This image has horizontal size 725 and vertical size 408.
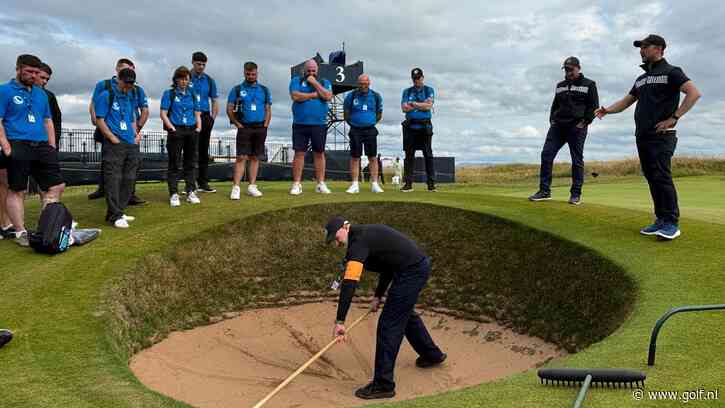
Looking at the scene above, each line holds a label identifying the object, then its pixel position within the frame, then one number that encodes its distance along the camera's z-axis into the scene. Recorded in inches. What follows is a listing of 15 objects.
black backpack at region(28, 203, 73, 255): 338.0
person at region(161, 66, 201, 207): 462.0
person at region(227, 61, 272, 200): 492.1
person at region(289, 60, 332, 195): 497.4
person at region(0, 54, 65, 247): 342.6
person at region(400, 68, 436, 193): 539.2
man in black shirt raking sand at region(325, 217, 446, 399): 244.8
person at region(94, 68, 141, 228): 391.9
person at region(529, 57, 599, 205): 436.8
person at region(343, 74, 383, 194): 529.7
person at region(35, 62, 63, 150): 374.6
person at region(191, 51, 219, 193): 496.1
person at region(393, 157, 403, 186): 1042.2
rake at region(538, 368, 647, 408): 174.7
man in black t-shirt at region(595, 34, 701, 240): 320.2
